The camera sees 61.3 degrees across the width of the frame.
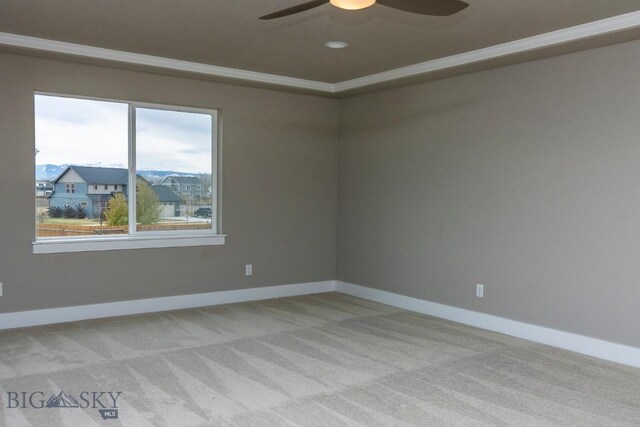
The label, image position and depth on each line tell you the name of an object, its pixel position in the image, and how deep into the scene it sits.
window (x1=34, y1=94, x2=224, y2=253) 4.89
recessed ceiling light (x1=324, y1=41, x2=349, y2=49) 4.38
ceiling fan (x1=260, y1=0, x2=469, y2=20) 2.50
